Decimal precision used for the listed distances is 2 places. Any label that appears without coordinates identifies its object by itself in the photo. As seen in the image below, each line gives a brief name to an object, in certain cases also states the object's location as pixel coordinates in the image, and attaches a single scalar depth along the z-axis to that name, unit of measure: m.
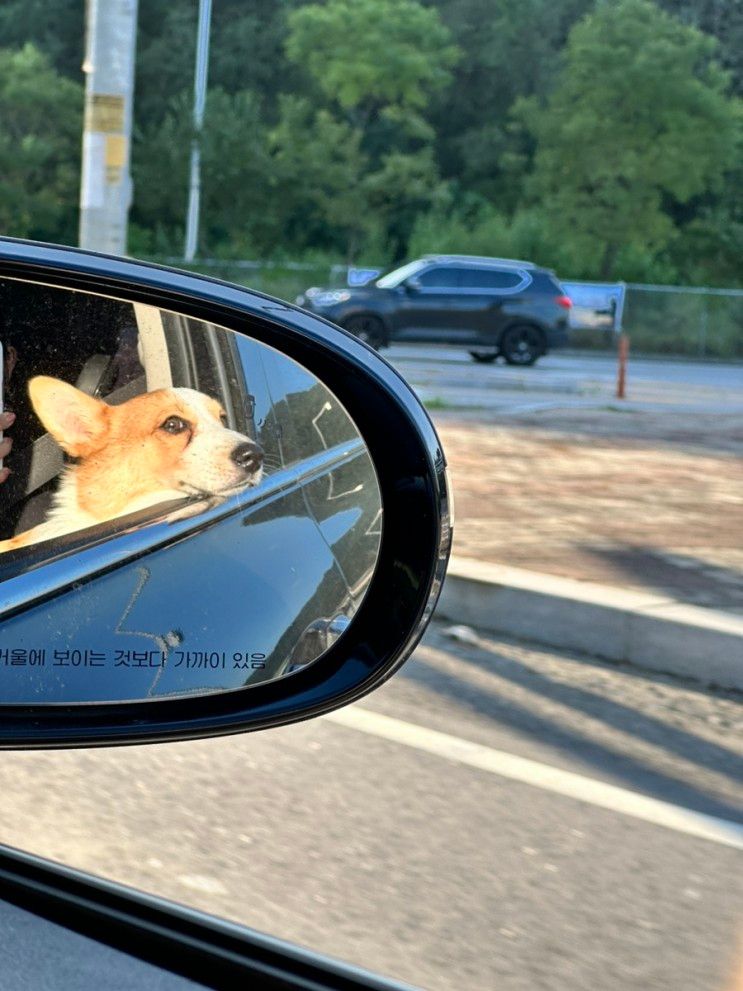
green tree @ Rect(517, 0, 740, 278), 41.41
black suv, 26.12
